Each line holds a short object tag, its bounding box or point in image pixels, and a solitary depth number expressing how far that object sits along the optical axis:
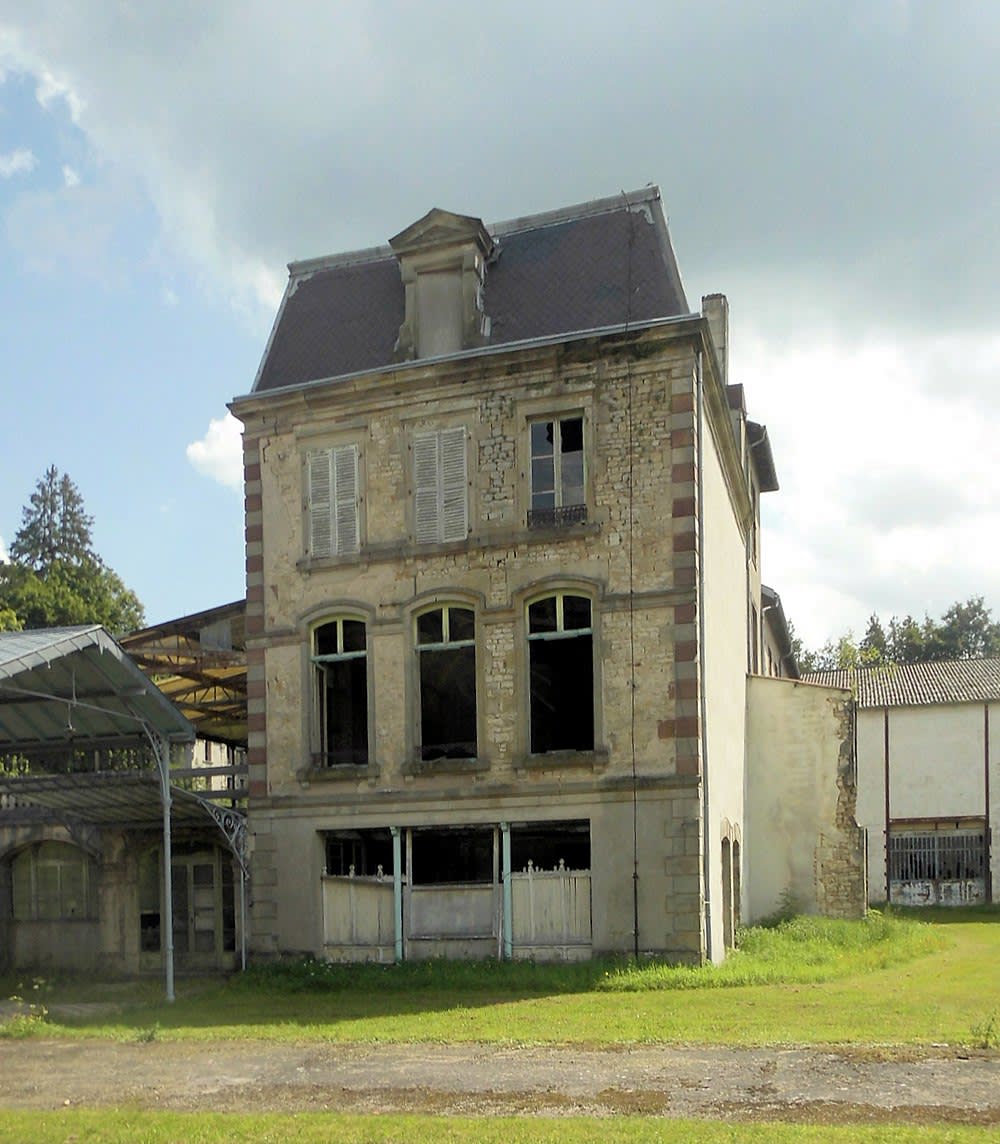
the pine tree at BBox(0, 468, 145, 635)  52.62
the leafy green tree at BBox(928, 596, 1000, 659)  70.31
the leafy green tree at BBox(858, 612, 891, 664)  69.75
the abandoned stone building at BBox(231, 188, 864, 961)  18.36
